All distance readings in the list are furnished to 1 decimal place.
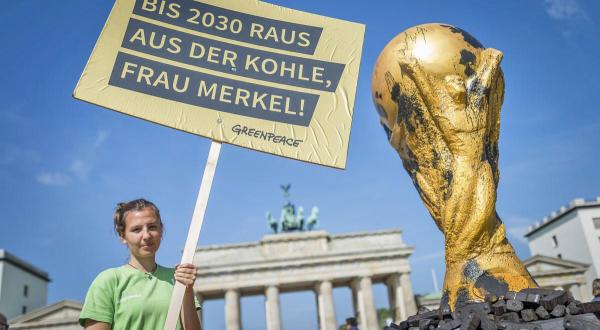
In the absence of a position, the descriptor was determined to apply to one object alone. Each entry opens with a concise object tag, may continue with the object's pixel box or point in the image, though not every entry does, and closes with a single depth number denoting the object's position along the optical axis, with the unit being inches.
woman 91.5
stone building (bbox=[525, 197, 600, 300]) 1637.6
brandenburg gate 1477.6
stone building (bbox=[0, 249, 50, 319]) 1765.5
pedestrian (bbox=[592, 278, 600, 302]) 252.4
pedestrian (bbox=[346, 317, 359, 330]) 458.6
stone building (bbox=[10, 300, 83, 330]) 1461.6
